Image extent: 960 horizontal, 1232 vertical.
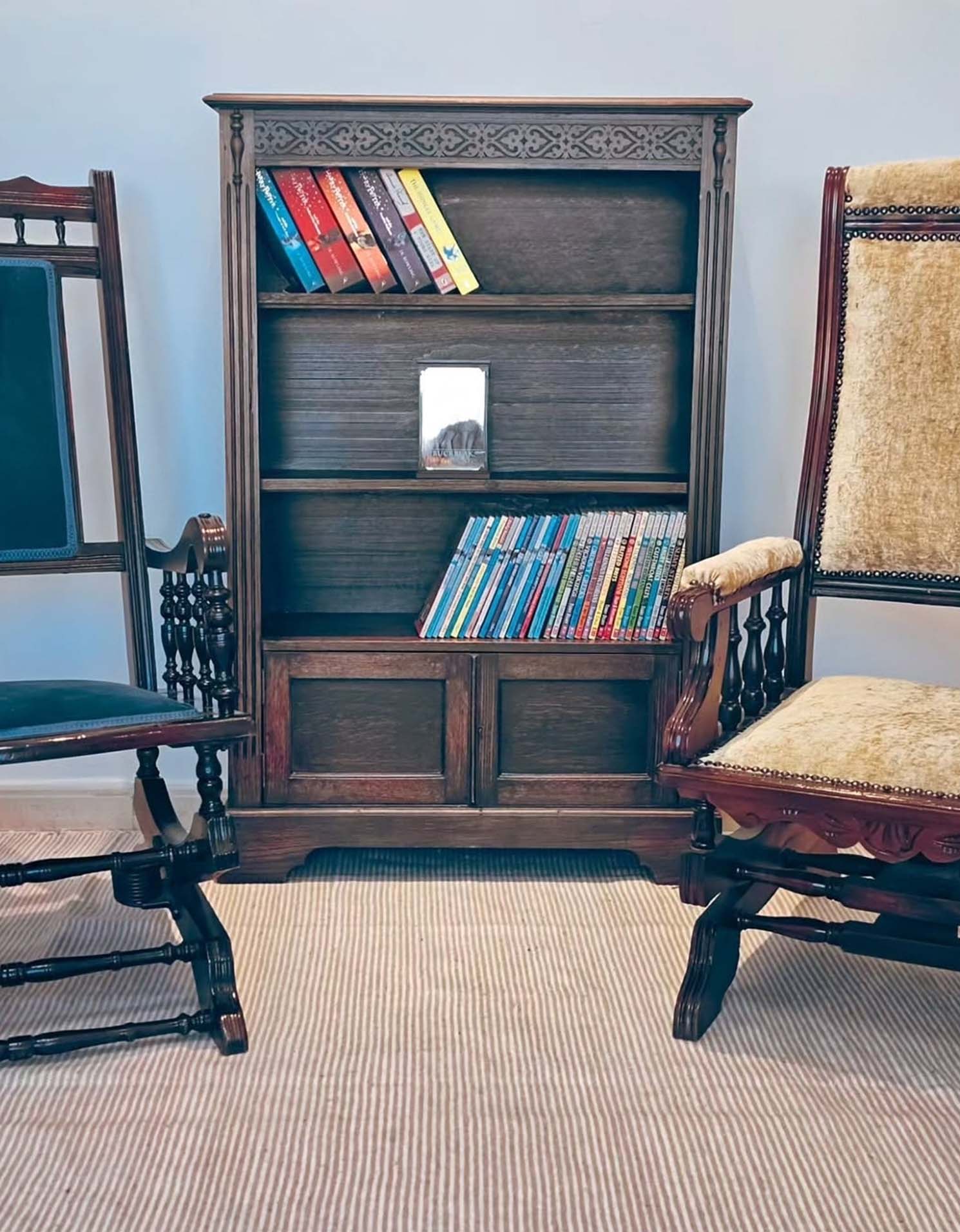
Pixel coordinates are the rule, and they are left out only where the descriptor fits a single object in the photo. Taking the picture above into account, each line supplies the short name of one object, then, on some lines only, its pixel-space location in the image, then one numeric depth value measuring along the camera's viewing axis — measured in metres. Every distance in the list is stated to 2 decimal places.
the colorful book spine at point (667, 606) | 2.27
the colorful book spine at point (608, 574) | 2.28
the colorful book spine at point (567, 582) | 2.28
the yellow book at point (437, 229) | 2.19
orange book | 2.17
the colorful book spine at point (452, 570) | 2.29
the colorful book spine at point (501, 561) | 2.29
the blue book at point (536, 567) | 2.28
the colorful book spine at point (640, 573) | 2.28
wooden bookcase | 2.14
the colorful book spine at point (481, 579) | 2.29
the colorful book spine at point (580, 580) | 2.28
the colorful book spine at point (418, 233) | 2.18
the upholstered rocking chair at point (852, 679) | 1.54
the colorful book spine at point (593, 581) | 2.28
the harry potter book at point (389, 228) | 2.18
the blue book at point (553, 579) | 2.28
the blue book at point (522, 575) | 2.28
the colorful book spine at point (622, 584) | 2.28
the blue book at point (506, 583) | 2.29
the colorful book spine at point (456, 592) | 2.29
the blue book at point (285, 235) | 2.17
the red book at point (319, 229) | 2.17
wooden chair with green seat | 1.63
